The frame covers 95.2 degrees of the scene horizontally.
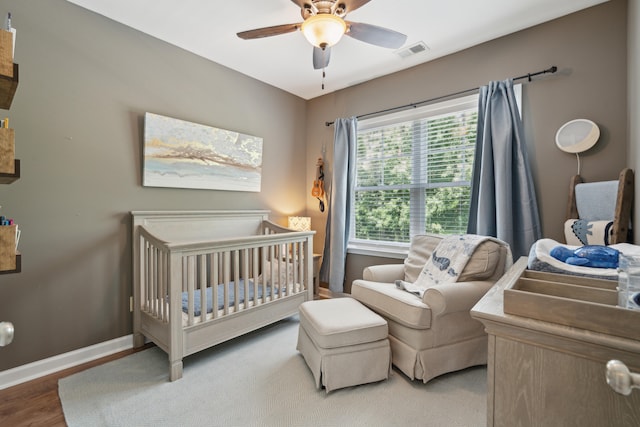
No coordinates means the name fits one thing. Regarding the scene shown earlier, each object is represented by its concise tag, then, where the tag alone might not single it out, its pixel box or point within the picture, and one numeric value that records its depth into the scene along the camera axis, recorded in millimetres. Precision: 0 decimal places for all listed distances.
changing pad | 884
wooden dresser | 623
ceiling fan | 1661
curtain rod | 2211
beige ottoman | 1715
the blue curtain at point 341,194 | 3354
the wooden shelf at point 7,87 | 853
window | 2746
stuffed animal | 948
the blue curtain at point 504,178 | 2258
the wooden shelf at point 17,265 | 854
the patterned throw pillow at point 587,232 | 1718
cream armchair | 1768
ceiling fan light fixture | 1655
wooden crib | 1905
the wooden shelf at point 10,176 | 803
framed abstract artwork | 2412
